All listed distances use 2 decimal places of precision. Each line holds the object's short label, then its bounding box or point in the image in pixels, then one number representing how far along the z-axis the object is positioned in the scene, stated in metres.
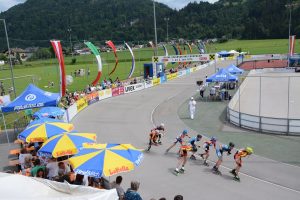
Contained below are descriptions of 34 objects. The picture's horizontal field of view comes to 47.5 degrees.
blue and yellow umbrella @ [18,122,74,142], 11.95
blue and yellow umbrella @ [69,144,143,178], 8.30
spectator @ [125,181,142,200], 7.77
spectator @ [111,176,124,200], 8.47
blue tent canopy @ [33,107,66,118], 15.51
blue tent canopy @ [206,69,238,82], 28.08
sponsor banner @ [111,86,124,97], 31.52
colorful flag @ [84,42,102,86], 26.34
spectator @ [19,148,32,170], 11.58
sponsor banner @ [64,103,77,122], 21.21
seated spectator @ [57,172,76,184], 9.04
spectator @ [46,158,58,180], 10.21
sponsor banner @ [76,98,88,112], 24.67
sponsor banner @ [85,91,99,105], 27.11
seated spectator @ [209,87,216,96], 27.65
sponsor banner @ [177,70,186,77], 47.92
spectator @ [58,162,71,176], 9.64
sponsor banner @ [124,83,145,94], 33.53
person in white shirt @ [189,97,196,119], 20.75
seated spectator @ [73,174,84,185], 8.92
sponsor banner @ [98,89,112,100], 29.58
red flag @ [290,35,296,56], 50.85
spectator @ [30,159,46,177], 10.02
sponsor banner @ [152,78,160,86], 39.51
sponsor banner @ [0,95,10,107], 26.28
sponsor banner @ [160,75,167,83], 41.84
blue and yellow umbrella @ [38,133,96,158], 10.36
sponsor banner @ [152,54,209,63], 38.22
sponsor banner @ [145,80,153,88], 37.53
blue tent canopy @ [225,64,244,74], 33.08
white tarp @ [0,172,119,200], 5.55
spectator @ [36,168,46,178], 9.59
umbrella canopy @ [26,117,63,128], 13.07
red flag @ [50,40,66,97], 17.59
